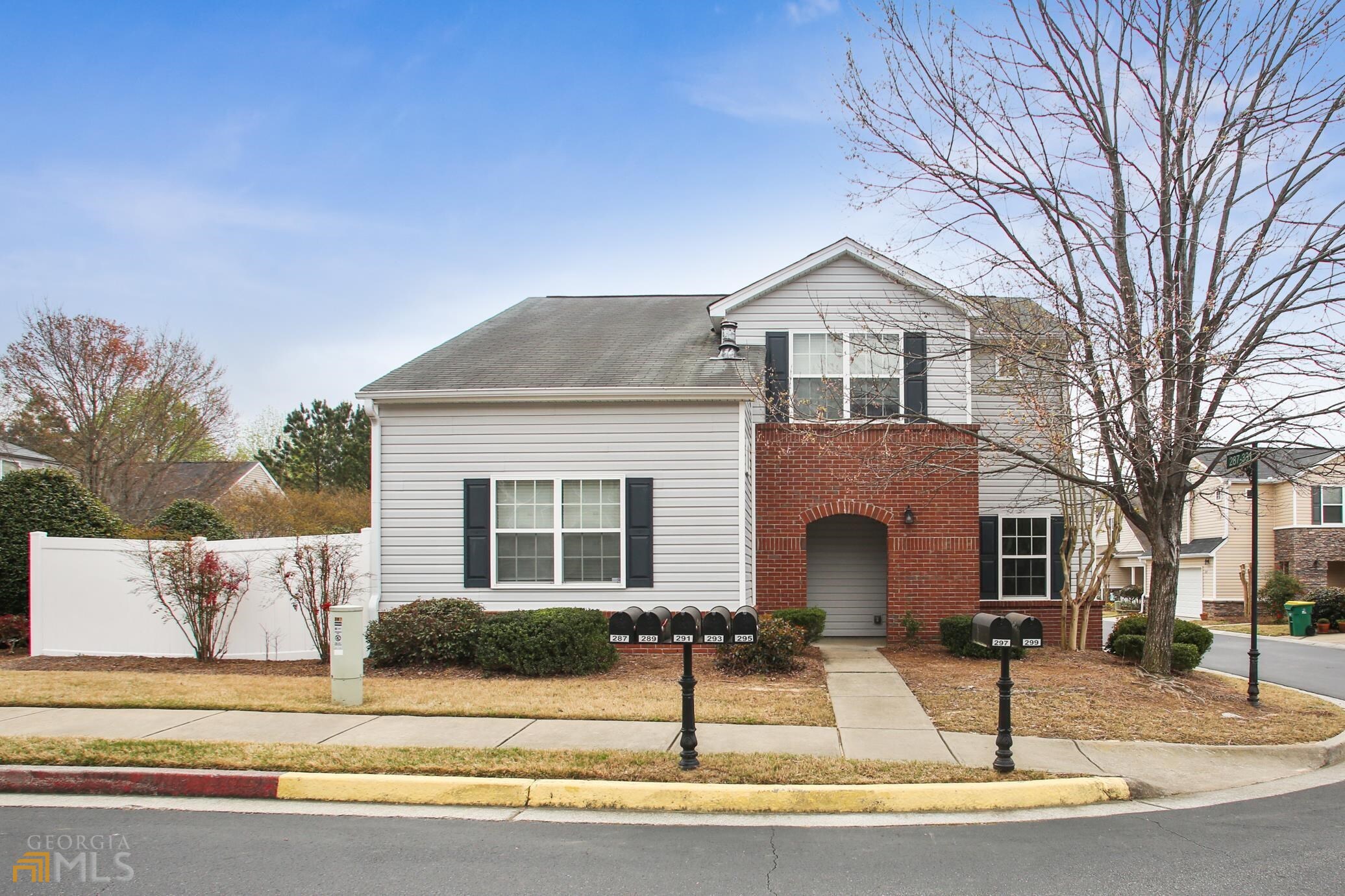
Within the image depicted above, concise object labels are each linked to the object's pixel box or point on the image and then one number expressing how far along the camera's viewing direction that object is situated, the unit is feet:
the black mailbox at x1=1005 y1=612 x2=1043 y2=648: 24.16
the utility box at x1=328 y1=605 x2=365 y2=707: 31.45
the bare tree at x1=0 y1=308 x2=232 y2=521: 88.89
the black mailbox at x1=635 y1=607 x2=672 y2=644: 25.16
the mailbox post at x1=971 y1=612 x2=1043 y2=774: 23.16
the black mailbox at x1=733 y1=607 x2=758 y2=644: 25.03
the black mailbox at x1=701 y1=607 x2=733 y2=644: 25.03
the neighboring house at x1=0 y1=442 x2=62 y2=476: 95.81
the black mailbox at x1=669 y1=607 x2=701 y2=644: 24.34
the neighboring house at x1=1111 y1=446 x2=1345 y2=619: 109.19
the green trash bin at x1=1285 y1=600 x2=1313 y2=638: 87.40
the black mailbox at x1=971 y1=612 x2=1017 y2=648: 24.04
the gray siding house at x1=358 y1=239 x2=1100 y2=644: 44.91
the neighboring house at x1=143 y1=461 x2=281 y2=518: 94.63
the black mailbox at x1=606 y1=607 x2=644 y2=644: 25.49
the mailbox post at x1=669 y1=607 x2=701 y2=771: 23.03
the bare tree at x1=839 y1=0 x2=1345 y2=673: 33.19
